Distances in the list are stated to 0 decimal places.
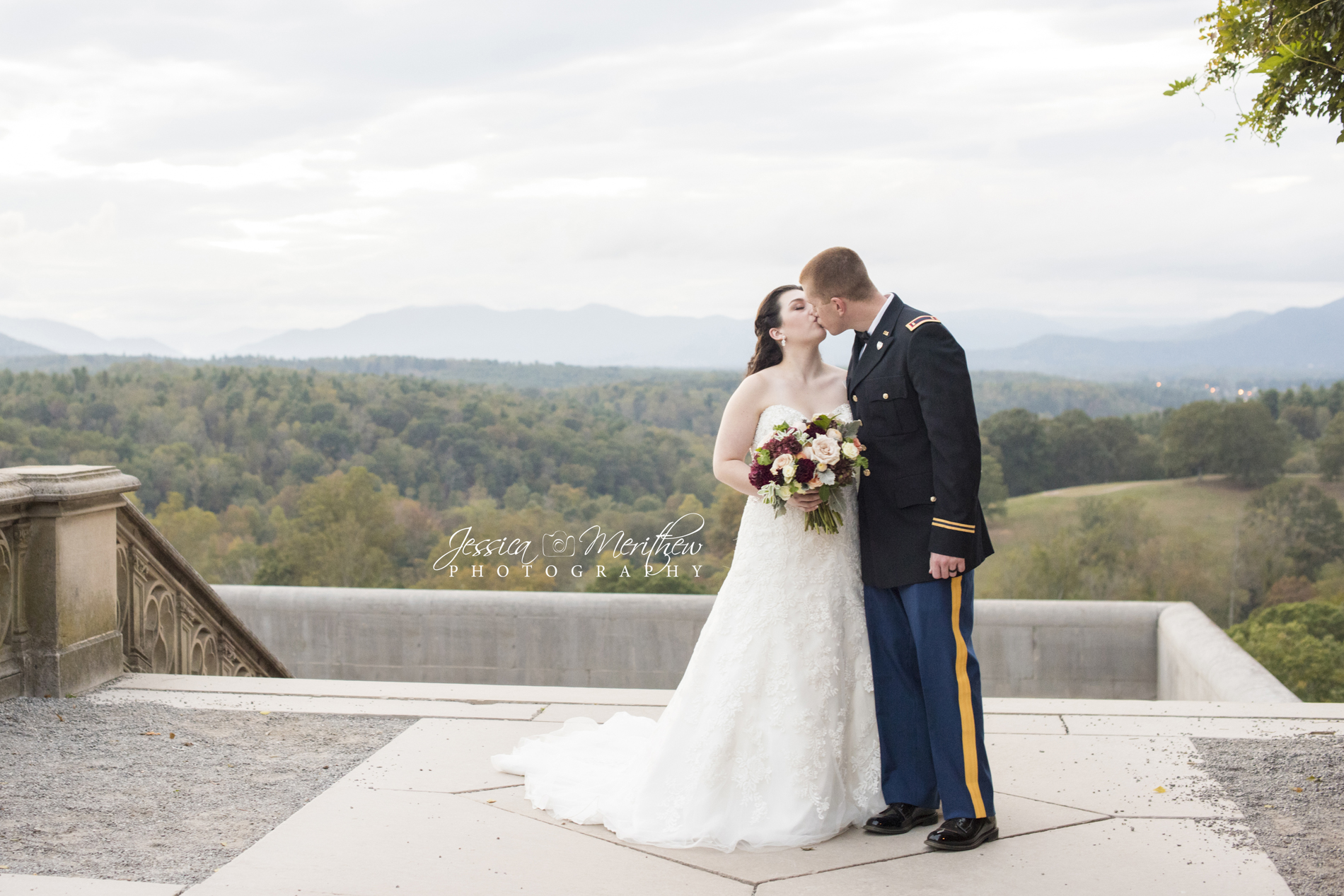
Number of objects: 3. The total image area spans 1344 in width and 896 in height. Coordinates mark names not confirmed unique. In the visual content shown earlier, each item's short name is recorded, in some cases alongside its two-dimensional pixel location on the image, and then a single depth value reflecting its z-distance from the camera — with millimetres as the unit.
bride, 3406
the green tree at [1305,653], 16328
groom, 3230
